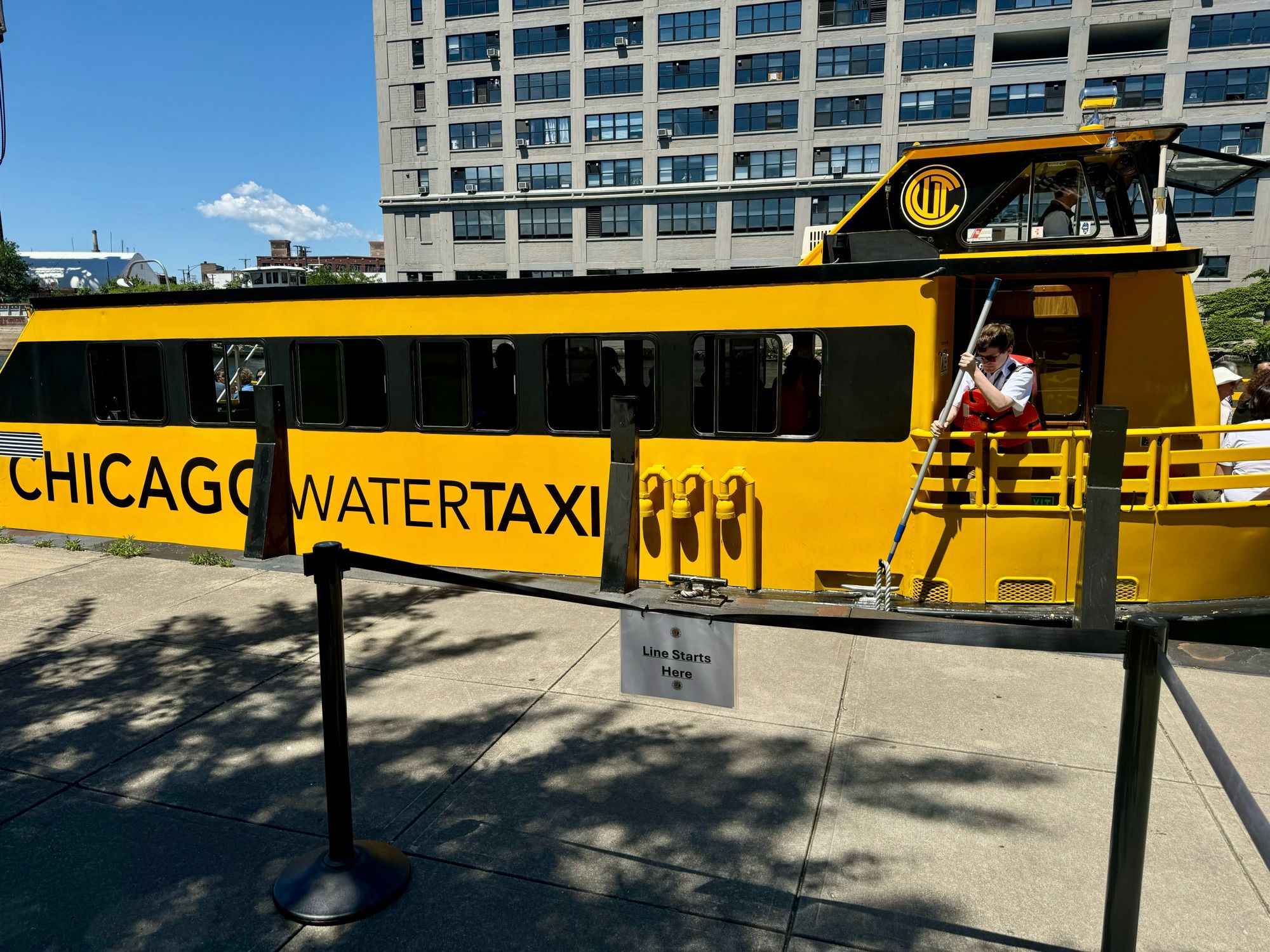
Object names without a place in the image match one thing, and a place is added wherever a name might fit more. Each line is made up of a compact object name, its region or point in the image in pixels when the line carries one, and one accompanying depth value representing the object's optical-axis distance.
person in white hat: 7.84
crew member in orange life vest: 5.99
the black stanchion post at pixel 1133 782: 2.49
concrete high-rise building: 50.56
